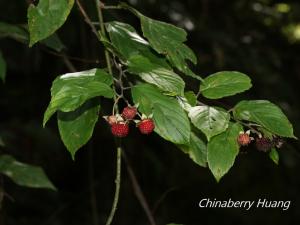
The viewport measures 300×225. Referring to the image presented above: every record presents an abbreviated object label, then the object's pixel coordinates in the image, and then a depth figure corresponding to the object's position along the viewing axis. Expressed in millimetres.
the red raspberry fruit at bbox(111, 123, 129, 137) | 813
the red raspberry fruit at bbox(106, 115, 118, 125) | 816
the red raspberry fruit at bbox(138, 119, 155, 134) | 804
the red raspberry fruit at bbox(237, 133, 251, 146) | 829
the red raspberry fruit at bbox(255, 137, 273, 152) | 848
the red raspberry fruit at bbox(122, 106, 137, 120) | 811
